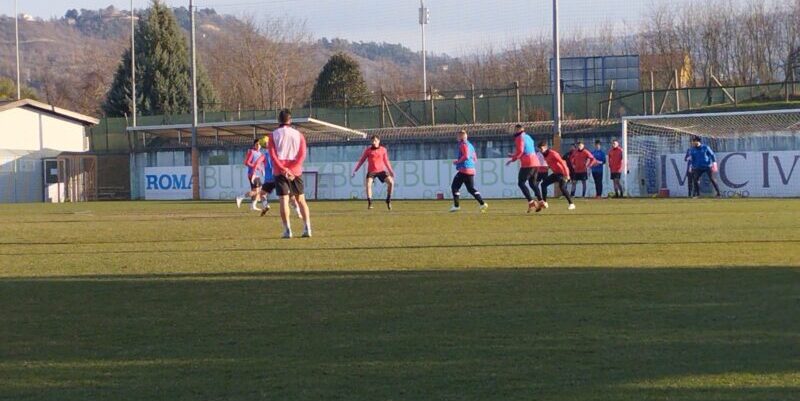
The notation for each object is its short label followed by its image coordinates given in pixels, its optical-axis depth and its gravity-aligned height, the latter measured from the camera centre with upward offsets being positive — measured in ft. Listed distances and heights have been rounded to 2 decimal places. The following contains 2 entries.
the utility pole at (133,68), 199.82 +19.72
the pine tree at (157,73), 233.35 +21.38
